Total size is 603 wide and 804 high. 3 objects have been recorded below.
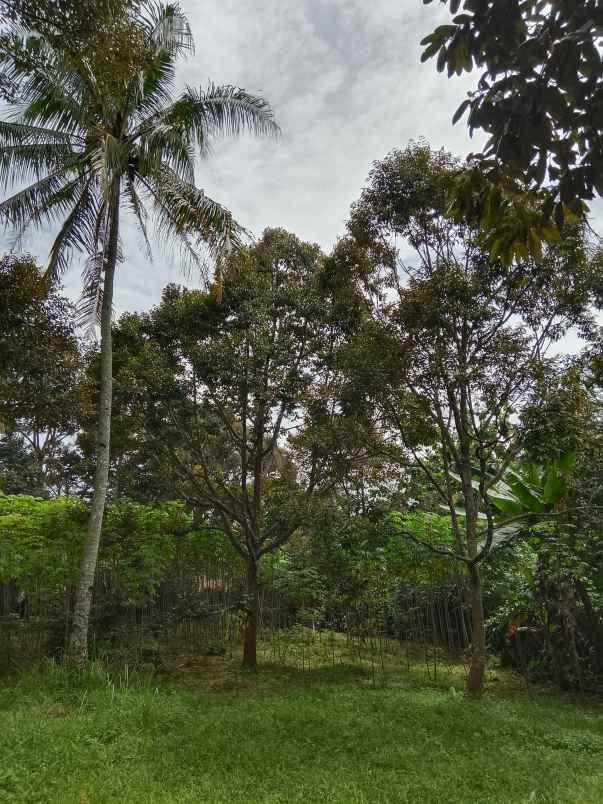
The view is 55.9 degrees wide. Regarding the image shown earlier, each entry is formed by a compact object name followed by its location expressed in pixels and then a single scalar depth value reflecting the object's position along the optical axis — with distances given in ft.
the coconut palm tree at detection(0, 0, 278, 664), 26.08
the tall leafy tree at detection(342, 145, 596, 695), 24.35
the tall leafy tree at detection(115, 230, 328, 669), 29.12
